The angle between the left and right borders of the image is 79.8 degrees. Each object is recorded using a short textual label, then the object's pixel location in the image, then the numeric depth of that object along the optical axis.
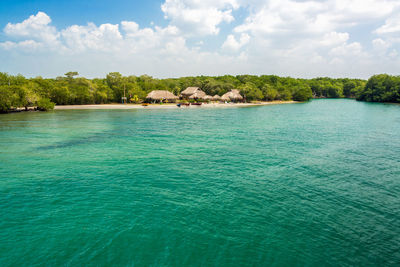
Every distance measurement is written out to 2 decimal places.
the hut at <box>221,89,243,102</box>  104.84
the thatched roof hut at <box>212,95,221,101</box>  105.75
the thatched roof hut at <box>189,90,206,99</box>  102.94
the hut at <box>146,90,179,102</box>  94.75
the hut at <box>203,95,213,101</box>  104.53
